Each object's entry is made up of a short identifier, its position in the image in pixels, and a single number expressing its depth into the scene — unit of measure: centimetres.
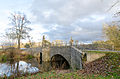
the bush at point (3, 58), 1851
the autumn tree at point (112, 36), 1370
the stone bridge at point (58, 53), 1081
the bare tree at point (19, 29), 2476
